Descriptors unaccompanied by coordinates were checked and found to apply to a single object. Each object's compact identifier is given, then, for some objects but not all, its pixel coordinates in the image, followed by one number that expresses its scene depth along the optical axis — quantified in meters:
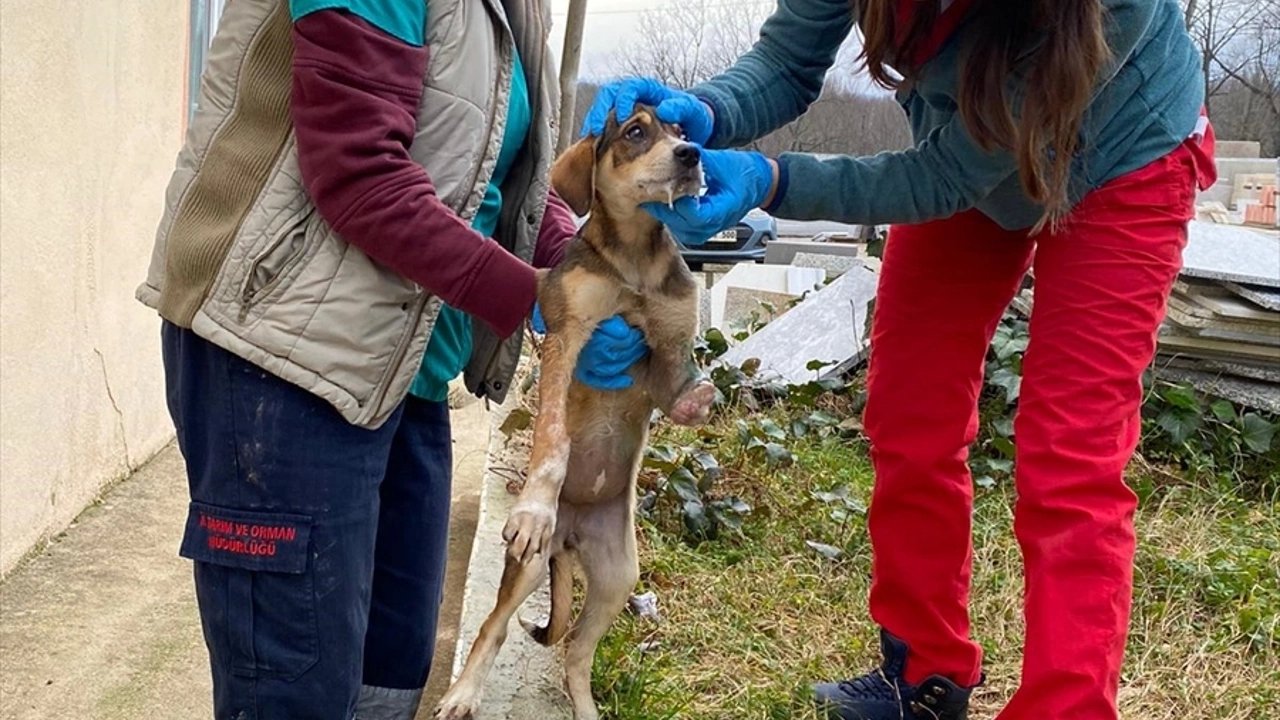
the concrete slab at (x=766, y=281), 9.48
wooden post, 6.53
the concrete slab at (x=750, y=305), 8.51
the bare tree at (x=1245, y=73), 19.55
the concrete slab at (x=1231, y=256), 5.23
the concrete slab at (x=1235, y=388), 5.29
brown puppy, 2.56
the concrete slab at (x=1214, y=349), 5.27
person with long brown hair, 2.32
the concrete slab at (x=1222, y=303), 5.16
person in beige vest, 1.95
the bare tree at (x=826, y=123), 12.45
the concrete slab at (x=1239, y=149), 20.91
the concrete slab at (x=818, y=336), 6.43
